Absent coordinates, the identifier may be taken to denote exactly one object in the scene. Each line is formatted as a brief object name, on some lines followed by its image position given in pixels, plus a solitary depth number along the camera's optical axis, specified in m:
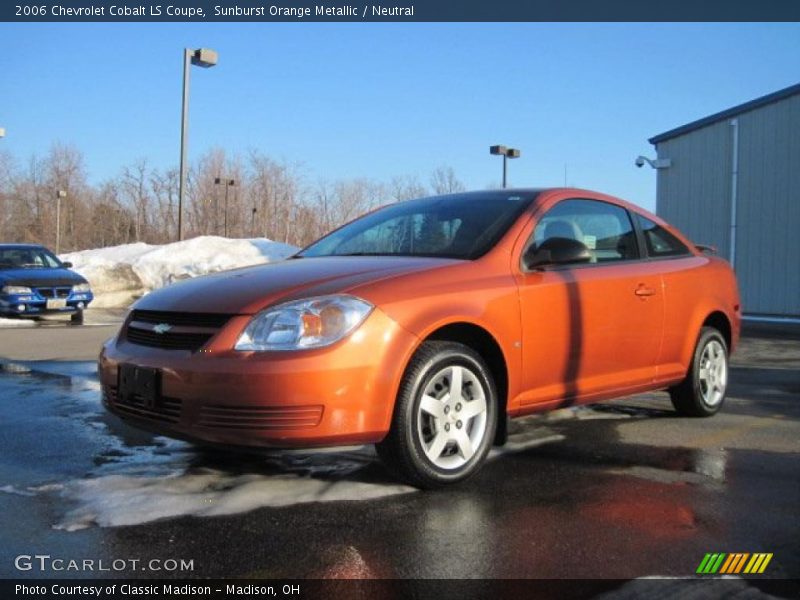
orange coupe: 3.33
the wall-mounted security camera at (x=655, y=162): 18.97
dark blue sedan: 13.59
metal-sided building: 16.61
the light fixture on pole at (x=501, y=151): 30.14
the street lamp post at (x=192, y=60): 17.06
